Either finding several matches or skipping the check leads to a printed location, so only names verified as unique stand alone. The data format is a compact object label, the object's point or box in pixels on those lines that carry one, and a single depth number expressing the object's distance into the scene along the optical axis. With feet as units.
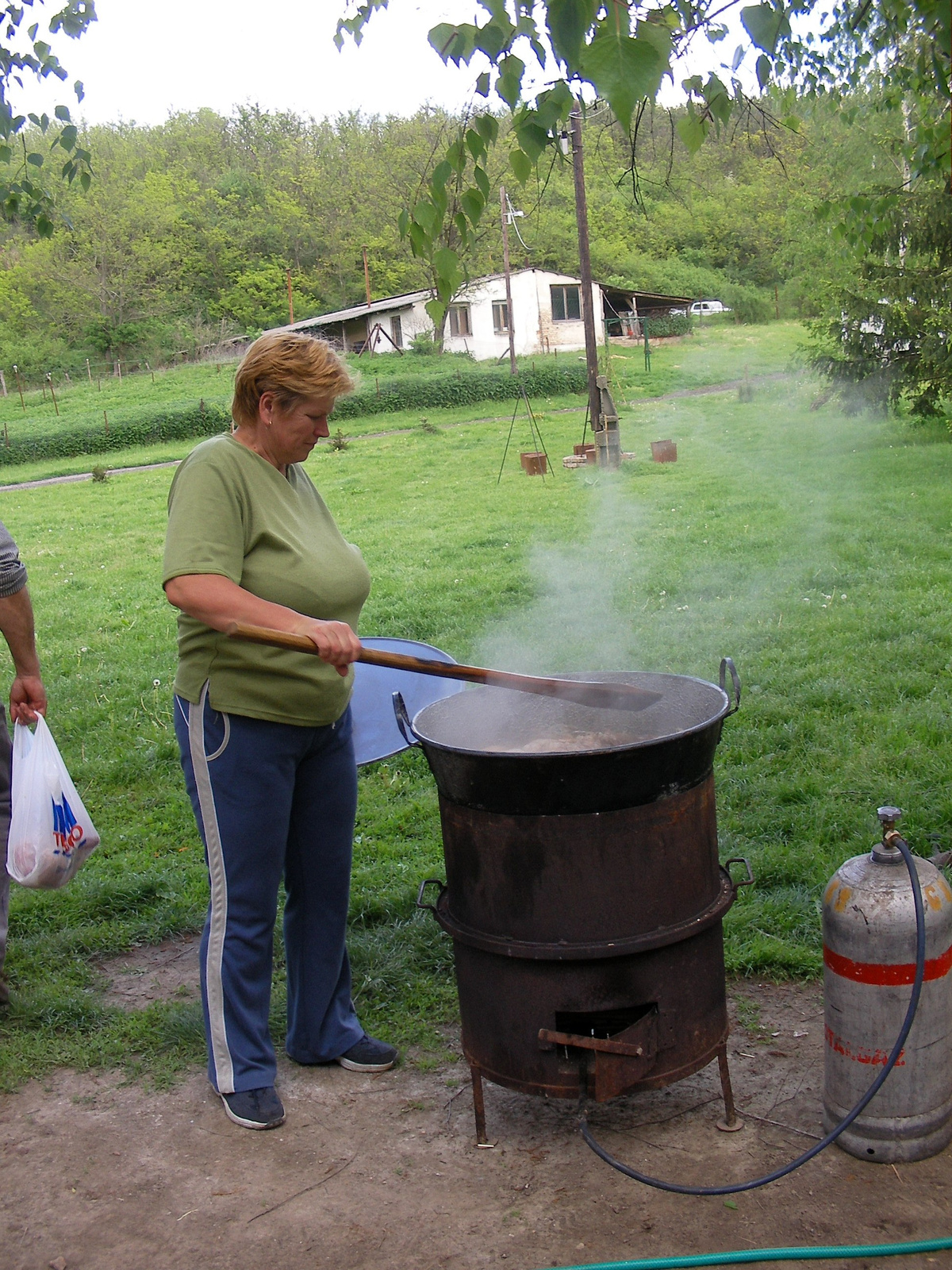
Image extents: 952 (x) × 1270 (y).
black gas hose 7.41
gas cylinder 7.62
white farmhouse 125.70
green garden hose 6.84
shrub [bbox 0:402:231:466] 82.28
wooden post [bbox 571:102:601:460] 42.01
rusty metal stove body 7.57
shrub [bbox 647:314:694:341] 122.72
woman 7.63
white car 130.82
